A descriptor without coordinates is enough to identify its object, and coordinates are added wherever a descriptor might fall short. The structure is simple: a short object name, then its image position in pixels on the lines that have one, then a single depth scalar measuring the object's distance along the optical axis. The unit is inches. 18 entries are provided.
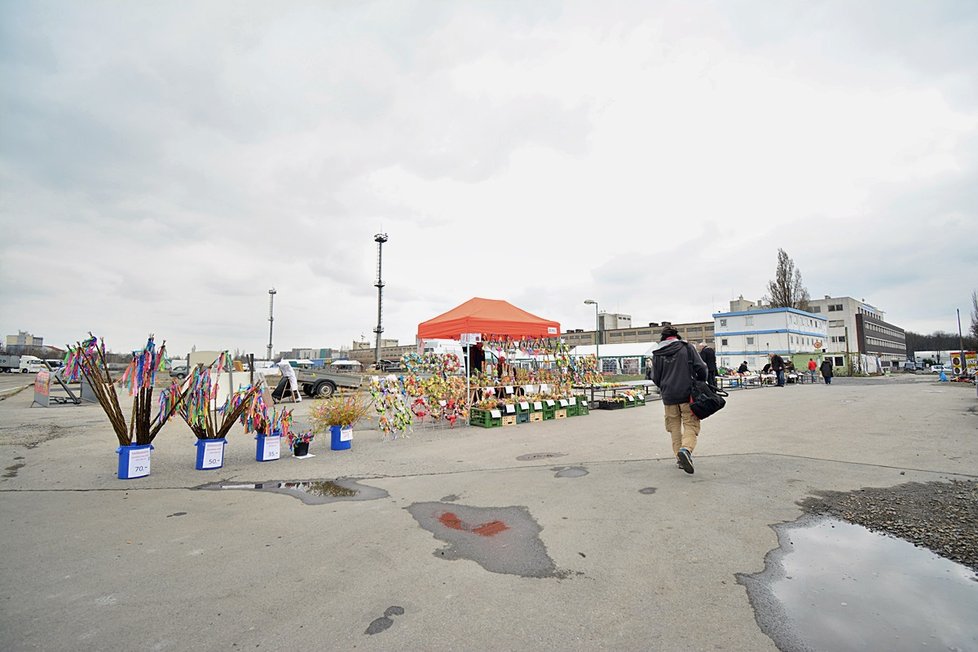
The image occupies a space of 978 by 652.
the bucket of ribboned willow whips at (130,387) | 262.4
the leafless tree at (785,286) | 2207.2
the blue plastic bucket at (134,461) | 262.7
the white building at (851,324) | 3320.9
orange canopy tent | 466.0
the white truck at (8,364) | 2370.8
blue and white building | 1918.1
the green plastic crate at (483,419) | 438.0
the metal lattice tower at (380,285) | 2273.6
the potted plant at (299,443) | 317.6
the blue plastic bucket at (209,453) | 285.0
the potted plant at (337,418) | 345.4
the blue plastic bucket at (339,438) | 344.8
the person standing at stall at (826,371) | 1101.4
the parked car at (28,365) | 2199.6
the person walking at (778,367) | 1011.2
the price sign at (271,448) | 309.3
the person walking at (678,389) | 243.3
